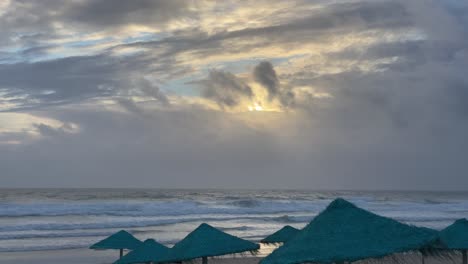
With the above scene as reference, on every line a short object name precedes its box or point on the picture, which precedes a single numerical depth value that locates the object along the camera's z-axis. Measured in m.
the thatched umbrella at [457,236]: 14.85
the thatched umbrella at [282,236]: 16.25
